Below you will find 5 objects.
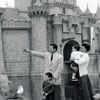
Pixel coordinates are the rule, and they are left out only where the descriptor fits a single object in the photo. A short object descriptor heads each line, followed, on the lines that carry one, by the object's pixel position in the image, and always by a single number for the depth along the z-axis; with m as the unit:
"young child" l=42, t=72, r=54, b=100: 6.94
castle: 28.16
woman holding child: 6.52
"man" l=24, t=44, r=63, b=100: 6.93
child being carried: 6.69
